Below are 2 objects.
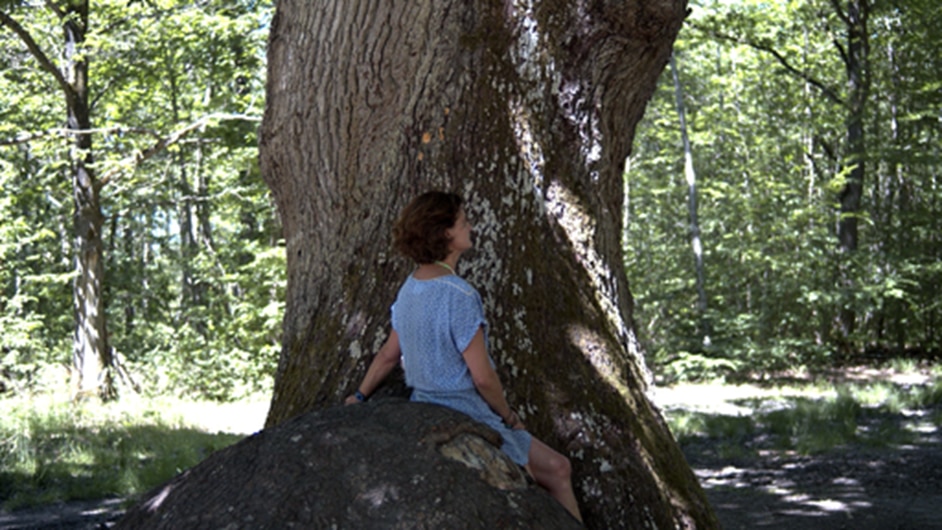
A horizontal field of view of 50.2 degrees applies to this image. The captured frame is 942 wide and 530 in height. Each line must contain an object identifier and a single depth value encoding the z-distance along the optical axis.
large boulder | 3.40
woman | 3.86
